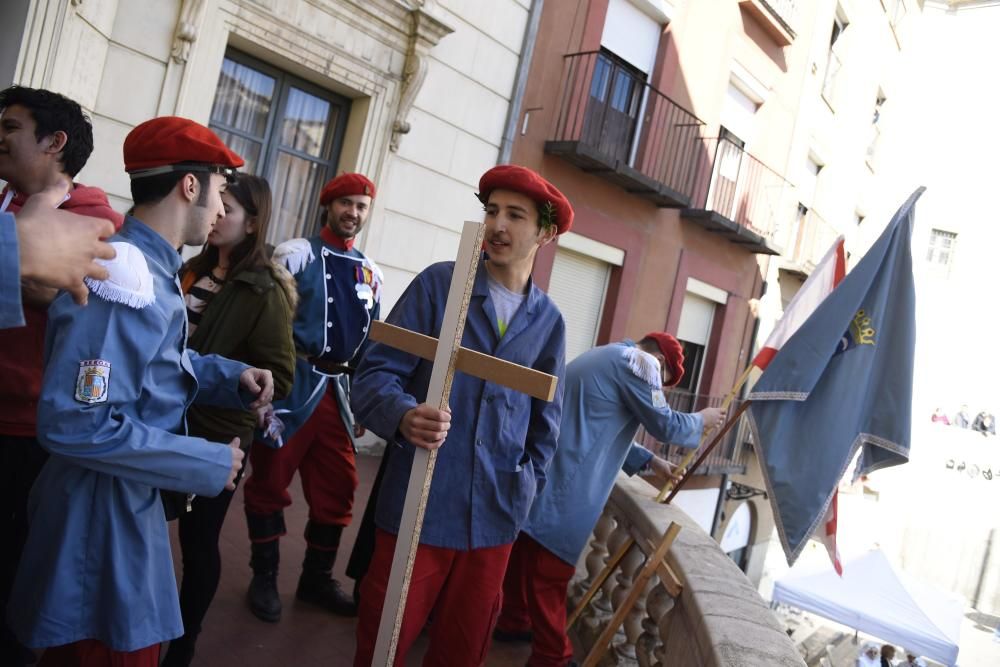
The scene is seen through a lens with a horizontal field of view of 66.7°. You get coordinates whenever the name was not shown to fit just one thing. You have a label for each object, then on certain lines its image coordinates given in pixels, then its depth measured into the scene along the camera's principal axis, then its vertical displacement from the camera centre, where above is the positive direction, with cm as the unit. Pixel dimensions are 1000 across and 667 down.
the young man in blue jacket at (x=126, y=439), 150 -35
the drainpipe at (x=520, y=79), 858 +298
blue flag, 330 +11
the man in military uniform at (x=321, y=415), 322 -47
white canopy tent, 1069 -267
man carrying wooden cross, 221 -31
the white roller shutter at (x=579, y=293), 1034 +93
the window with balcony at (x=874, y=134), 2056 +776
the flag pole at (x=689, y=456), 354 -35
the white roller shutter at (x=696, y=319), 1332 +118
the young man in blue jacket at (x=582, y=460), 319 -42
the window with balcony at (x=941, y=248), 2570 +637
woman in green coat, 246 -14
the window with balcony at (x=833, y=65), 1645 +752
